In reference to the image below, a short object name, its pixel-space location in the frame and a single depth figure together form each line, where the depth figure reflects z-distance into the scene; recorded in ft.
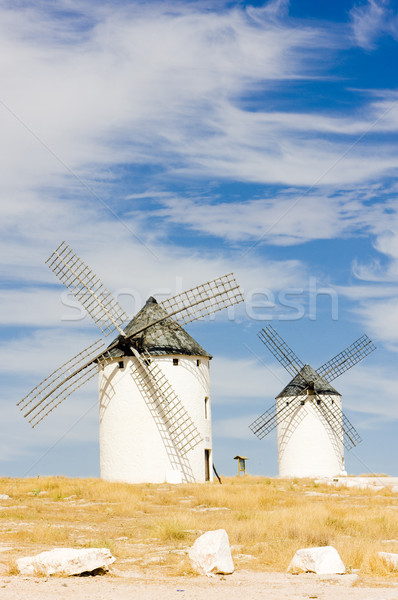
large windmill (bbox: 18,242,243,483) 177.68
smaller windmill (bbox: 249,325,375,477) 241.96
